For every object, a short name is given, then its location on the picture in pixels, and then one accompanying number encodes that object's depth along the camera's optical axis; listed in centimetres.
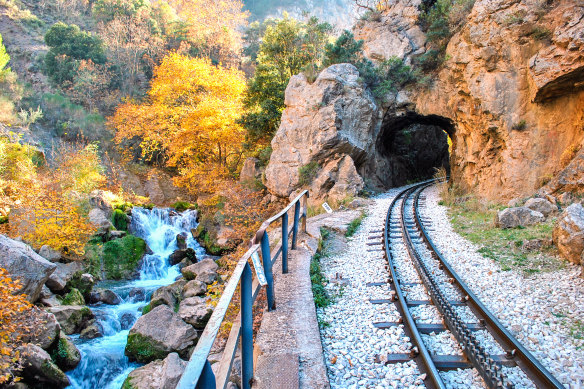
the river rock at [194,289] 916
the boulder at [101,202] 1481
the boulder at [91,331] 786
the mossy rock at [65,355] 653
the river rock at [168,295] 885
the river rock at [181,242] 1530
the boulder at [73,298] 896
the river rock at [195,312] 763
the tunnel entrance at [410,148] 2139
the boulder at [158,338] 673
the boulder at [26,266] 719
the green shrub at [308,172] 1568
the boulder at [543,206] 904
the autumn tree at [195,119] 1783
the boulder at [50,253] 1039
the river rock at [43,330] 593
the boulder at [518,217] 866
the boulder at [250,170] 1853
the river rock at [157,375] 473
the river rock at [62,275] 915
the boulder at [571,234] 602
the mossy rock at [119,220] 1513
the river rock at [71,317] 781
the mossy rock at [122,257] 1215
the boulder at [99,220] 1314
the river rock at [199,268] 1072
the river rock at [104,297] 980
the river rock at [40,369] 555
